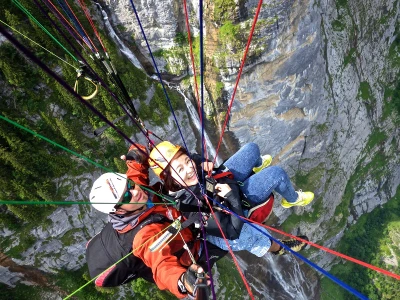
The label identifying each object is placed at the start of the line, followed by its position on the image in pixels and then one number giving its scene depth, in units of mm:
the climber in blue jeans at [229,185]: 3842
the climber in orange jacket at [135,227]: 3447
